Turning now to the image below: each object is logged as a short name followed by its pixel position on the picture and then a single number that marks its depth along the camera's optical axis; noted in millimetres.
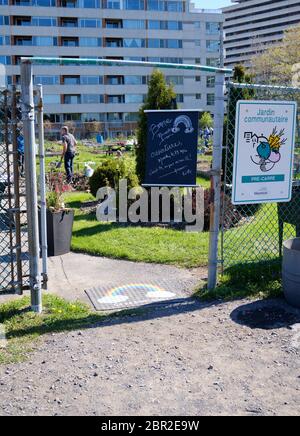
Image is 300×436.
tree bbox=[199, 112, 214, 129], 46569
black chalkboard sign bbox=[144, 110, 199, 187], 7742
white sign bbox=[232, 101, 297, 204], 5000
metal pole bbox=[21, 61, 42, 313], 4289
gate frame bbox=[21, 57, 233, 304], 4262
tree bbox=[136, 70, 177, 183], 9641
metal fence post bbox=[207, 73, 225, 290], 4871
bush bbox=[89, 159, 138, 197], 9902
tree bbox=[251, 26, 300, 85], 41562
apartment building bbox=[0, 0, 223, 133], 63719
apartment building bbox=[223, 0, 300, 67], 131000
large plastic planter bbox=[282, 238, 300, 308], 4688
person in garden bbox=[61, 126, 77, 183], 14946
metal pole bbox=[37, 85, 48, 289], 4766
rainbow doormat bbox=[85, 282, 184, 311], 5032
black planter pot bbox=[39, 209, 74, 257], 6793
